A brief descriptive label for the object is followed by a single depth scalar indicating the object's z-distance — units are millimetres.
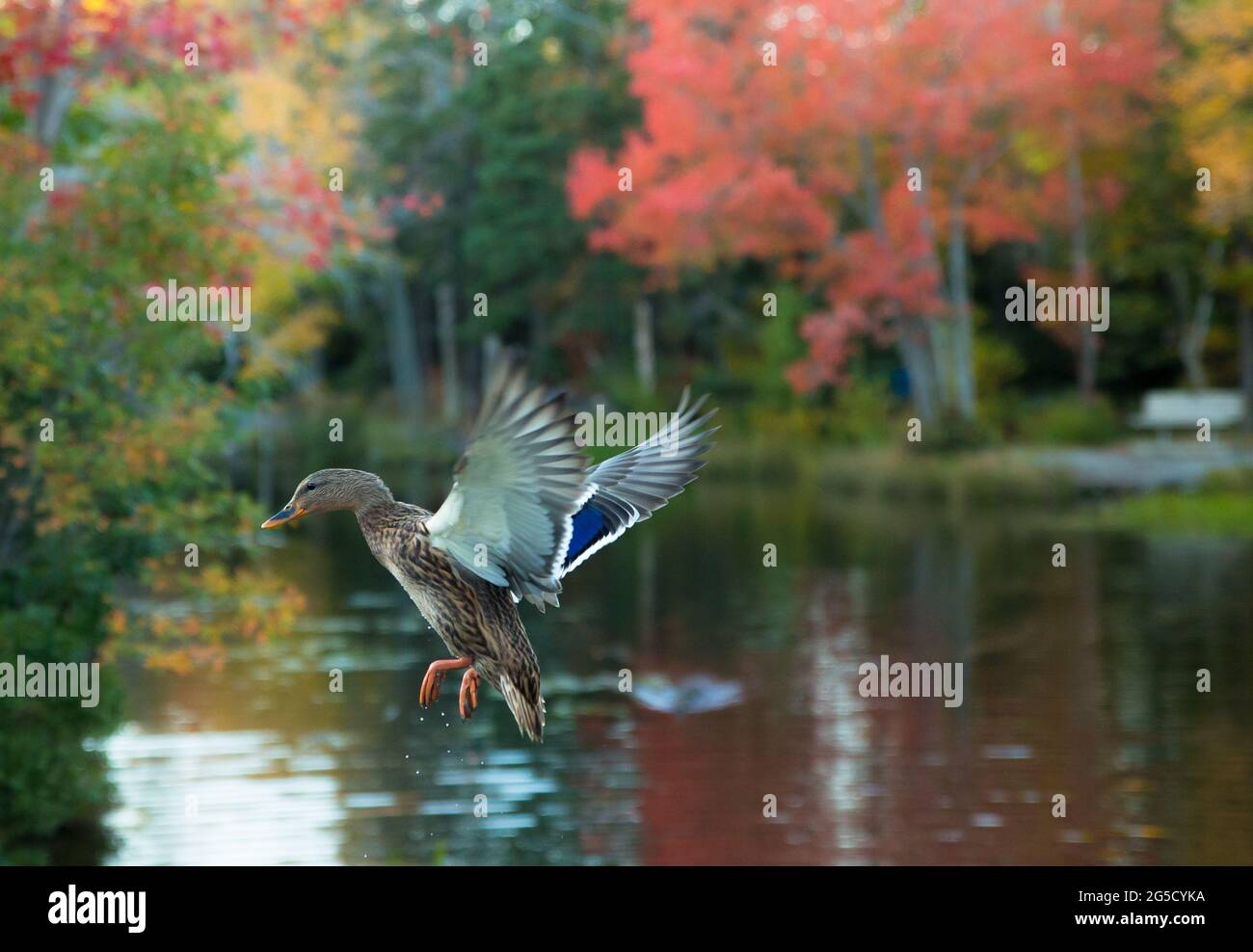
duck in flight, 3760
